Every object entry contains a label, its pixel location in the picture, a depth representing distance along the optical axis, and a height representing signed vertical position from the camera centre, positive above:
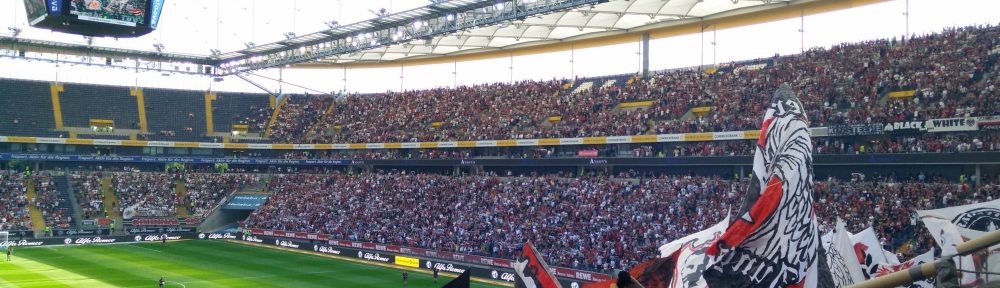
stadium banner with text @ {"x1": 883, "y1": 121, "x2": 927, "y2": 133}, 31.62 +0.50
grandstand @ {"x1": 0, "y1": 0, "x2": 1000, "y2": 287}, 33.25 -0.10
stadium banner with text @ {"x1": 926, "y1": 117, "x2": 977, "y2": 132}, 30.14 +0.58
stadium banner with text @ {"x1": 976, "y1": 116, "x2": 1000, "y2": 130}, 29.50 +0.64
